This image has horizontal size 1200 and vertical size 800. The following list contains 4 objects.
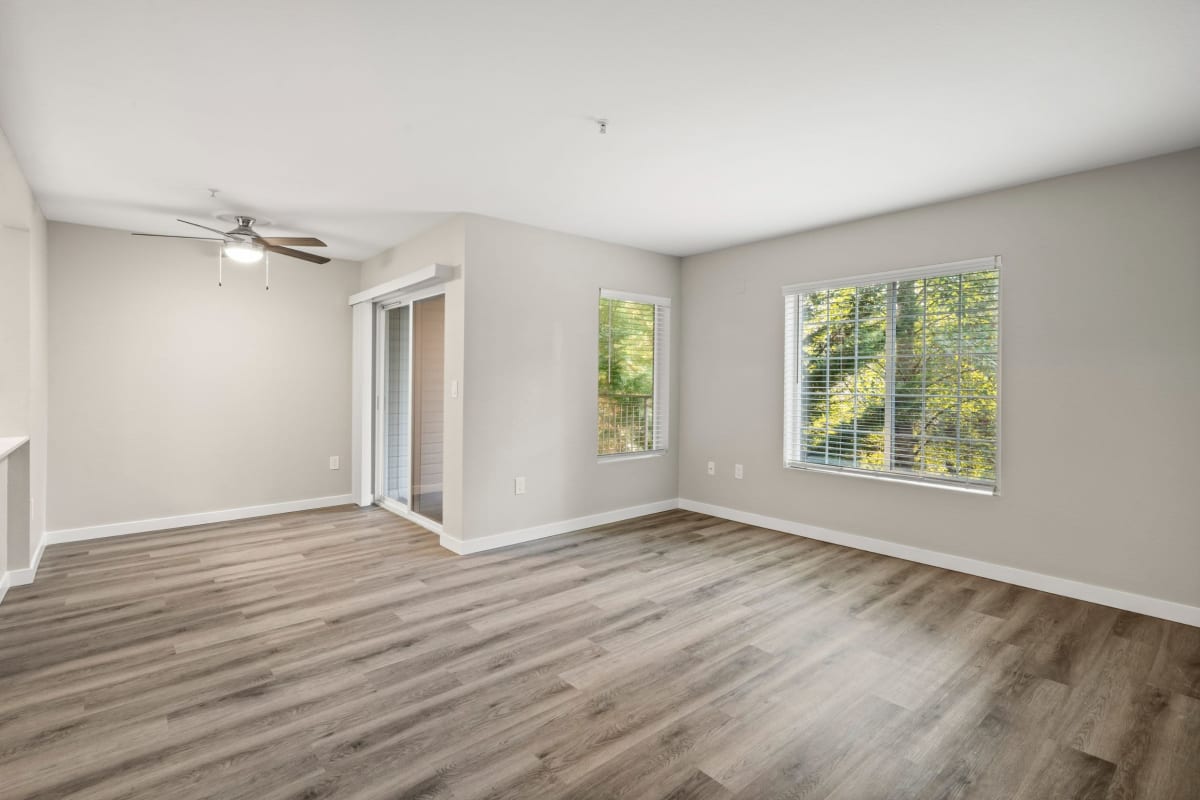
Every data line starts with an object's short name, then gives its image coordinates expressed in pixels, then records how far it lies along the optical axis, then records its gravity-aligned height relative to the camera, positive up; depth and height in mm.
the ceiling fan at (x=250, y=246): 3934 +1066
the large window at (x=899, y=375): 3686 +189
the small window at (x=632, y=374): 5082 +233
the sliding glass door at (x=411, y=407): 4805 -90
